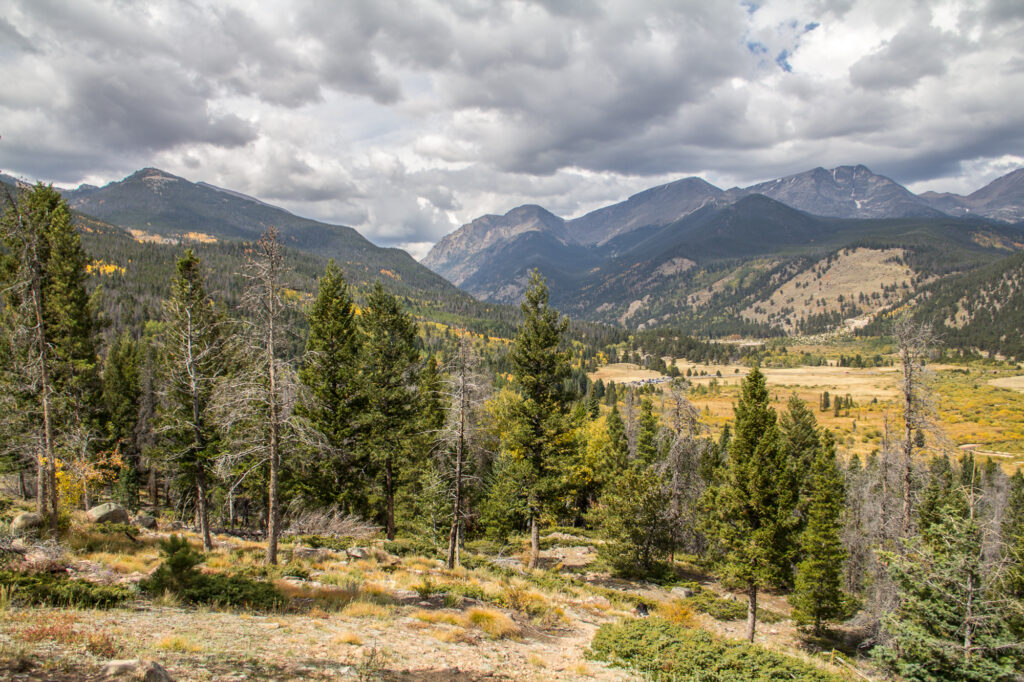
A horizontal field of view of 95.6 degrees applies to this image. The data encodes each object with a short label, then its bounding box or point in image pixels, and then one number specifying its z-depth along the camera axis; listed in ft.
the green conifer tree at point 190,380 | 68.23
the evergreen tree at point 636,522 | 95.35
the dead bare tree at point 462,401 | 66.44
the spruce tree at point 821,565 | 88.02
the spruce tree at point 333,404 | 86.74
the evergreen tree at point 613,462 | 131.57
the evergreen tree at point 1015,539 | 42.88
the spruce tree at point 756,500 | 72.49
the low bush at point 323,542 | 70.73
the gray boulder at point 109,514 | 70.96
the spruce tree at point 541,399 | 85.05
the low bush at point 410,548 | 78.02
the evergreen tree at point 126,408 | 144.77
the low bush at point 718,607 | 85.61
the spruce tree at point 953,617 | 39.60
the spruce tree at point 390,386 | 89.40
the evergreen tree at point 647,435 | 153.79
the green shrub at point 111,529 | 63.80
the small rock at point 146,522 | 80.84
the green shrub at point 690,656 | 38.11
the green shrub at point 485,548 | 105.81
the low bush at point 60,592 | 33.08
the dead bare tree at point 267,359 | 53.67
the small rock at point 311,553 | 62.62
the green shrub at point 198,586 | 40.81
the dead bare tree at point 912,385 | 65.67
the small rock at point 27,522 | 53.30
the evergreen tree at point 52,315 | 58.03
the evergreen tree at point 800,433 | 158.40
